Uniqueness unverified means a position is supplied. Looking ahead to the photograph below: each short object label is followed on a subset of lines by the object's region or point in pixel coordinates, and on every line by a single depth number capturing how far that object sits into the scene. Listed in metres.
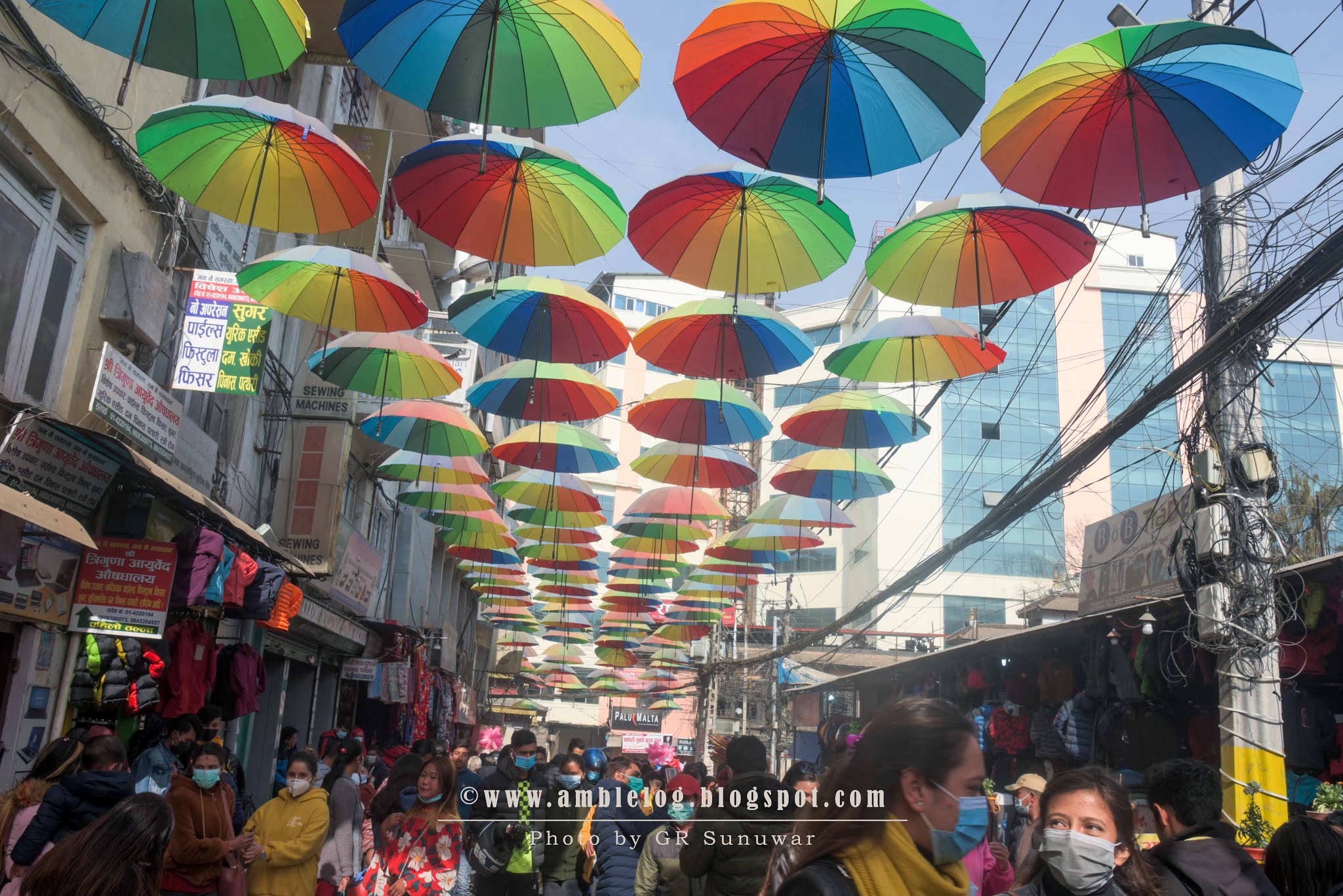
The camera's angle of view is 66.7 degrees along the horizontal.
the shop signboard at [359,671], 18.86
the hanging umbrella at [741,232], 8.20
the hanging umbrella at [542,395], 11.84
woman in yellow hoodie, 6.45
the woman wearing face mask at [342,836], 6.72
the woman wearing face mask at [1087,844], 3.46
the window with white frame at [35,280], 7.36
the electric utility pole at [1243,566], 8.27
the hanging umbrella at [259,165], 7.68
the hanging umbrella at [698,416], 12.61
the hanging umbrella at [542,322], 9.99
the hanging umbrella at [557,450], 13.91
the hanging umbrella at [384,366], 11.53
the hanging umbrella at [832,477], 13.93
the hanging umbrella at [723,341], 10.45
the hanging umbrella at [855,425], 12.32
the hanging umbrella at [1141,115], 6.19
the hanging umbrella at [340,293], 9.38
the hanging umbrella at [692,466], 14.73
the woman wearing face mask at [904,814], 2.04
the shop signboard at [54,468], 7.02
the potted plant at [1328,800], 6.75
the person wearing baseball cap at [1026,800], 7.97
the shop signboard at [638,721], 52.03
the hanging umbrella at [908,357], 10.65
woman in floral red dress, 5.62
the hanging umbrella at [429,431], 12.95
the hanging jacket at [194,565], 8.66
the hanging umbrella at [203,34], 6.32
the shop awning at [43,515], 5.70
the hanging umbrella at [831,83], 6.33
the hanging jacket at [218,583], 9.05
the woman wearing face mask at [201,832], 5.93
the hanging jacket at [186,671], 9.25
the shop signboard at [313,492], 13.48
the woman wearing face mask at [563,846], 7.52
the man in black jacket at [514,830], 6.60
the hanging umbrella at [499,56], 6.58
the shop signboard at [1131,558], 11.84
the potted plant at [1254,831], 7.69
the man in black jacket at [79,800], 4.86
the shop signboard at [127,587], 8.32
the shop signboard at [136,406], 8.16
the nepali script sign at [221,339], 9.39
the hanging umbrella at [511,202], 7.90
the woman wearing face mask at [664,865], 5.66
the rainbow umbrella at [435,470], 15.52
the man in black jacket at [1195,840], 3.79
